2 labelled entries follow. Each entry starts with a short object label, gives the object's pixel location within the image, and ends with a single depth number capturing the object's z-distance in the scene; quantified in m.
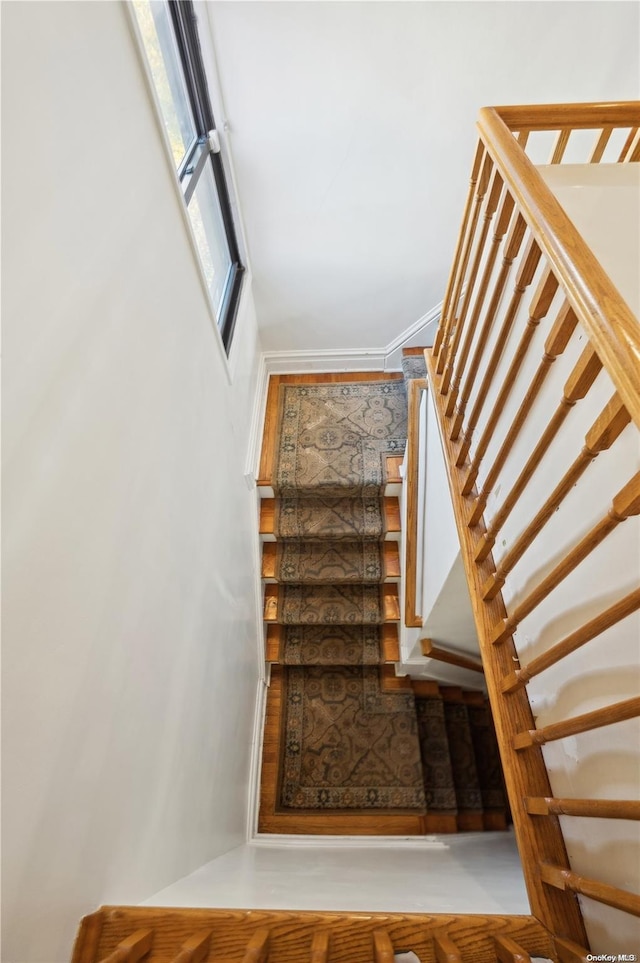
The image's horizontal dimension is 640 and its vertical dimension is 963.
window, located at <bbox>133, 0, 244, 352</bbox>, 1.63
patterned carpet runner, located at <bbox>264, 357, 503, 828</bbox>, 2.60
